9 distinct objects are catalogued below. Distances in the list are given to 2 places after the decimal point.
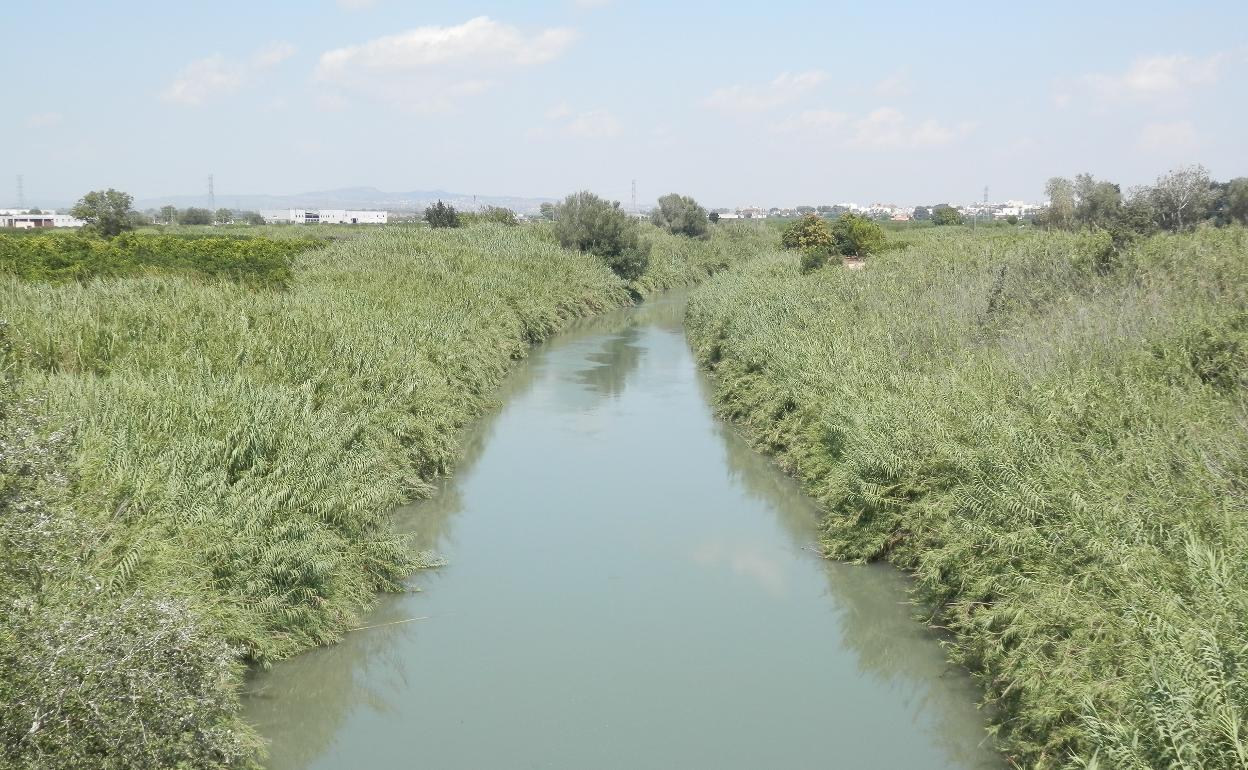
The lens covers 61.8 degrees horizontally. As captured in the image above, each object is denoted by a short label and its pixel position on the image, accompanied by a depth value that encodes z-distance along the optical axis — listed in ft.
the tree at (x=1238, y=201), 116.88
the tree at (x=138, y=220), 225.93
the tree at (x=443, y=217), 190.39
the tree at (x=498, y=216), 196.27
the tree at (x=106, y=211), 175.83
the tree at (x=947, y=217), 280.10
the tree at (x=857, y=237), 134.68
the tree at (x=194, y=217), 292.84
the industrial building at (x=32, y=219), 290.35
